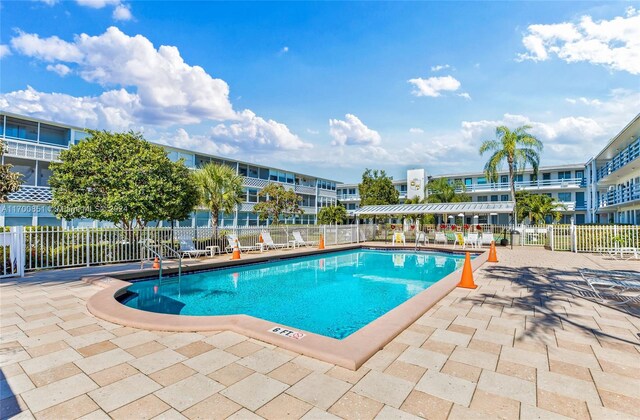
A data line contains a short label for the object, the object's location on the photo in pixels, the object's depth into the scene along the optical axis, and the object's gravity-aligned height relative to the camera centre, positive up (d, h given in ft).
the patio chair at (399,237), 67.66 -4.23
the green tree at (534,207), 89.20 +2.74
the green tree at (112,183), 34.30 +3.80
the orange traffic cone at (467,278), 23.49 -4.52
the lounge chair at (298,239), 57.11 -3.91
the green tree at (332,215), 104.47 +0.73
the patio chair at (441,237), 65.05 -4.17
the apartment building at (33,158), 66.08 +12.57
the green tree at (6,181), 31.73 +3.62
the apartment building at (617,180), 61.31 +9.57
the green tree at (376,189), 113.60 +10.10
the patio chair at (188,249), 39.32 -3.94
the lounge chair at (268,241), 51.59 -3.83
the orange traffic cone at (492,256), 38.79 -4.77
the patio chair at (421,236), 70.85 -4.40
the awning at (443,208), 66.64 +1.92
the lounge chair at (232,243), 45.11 -3.64
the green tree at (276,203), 86.94 +3.91
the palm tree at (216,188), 50.47 +4.67
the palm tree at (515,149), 77.46 +16.59
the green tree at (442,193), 109.19 +8.42
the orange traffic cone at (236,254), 39.58 -4.61
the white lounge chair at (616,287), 18.49 -4.87
